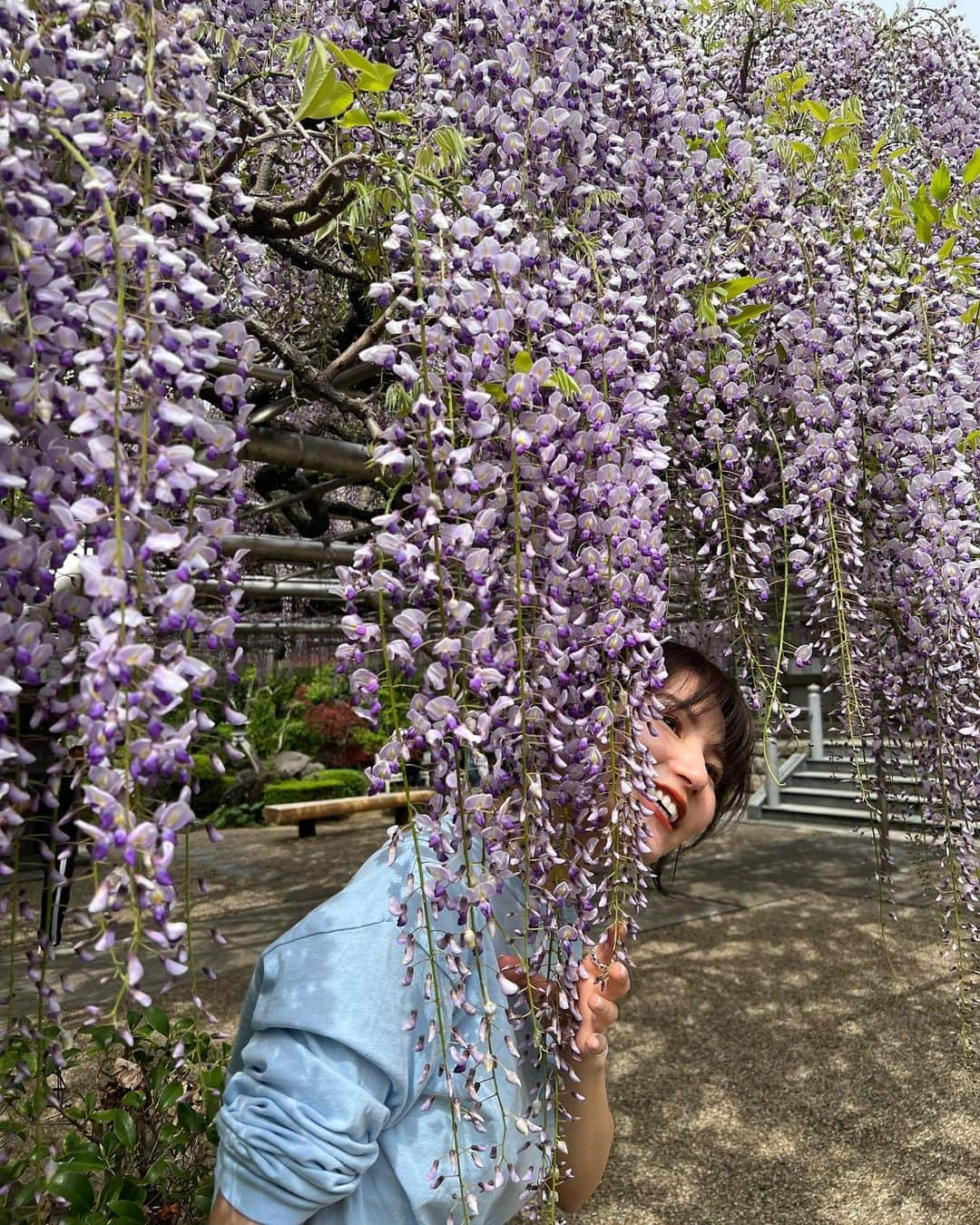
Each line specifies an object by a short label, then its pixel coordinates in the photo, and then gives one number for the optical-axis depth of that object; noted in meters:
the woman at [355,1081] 1.07
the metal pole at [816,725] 9.53
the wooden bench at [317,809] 9.33
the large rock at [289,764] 12.27
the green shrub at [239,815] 11.21
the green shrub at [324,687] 14.03
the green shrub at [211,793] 11.51
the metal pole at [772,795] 9.95
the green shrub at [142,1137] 1.72
